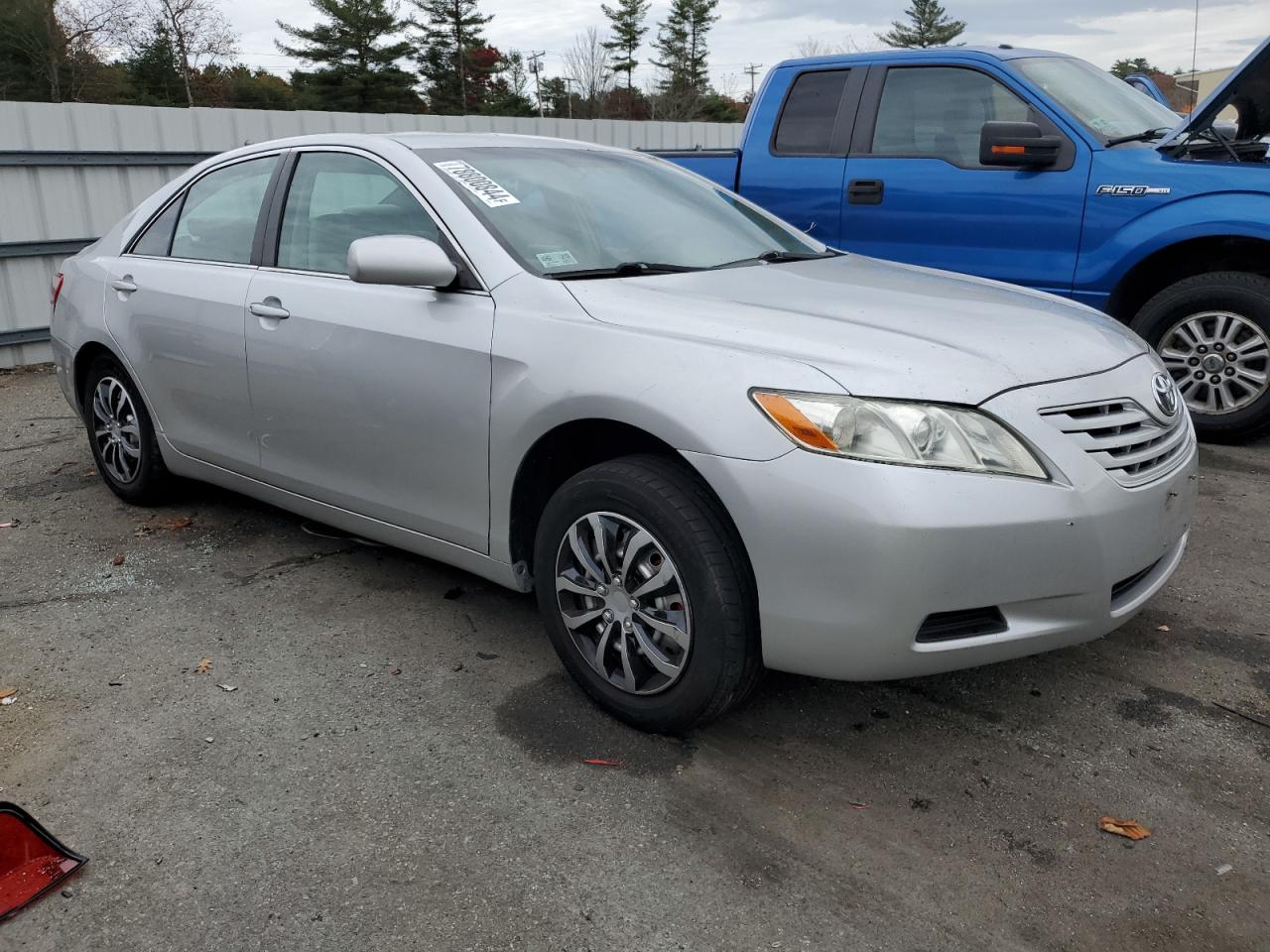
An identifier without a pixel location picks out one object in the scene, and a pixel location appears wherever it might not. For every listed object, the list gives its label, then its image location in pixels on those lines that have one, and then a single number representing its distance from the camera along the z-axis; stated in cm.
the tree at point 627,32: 7169
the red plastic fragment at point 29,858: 241
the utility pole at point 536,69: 6300
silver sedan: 253
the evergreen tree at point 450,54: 6034
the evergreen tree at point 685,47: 7225
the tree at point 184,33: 4756
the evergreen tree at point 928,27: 7481
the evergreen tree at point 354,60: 5466
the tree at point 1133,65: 6119
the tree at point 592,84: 6500
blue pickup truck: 541
